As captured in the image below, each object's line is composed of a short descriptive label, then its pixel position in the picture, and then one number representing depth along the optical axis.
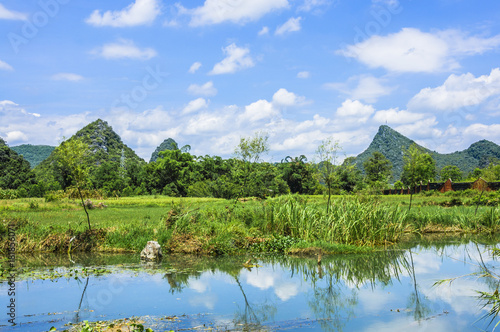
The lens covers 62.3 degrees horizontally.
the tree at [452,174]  75.31
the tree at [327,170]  19.05
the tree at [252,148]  18.95
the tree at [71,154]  15.79
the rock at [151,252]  12.12
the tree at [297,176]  57.69
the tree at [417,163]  23.89
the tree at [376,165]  76.31
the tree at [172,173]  57.18
